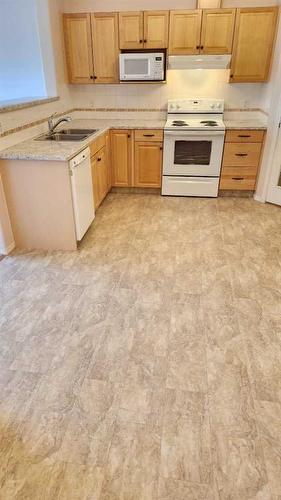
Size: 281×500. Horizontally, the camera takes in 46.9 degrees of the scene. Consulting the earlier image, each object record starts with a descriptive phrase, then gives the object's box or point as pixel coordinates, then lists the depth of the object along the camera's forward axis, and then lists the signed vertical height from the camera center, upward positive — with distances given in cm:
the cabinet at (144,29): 384 +55
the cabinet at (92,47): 395 +38
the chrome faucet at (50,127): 351 -45
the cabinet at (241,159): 399 -87
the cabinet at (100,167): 359 -92
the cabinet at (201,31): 375 +53
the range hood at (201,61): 384 +22
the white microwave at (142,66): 393 +17
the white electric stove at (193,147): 400 -73
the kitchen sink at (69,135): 348 -54
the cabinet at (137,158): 414 -89
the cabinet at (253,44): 371 +40
